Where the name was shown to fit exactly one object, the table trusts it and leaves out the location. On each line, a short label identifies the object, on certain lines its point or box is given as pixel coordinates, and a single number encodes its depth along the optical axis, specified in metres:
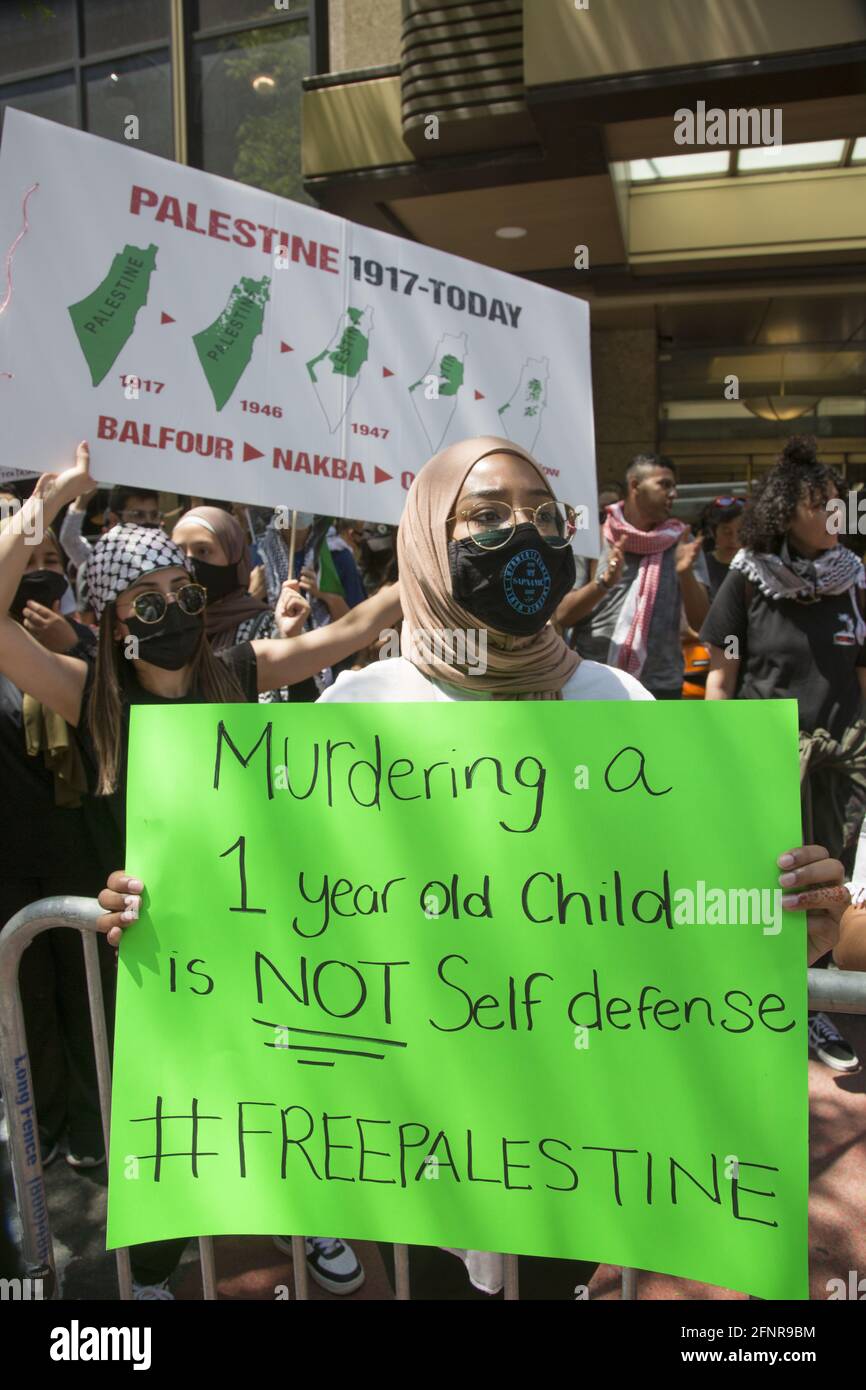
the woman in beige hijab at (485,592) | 1.85
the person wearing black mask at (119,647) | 2.41
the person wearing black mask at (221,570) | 3.57
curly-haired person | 3.72
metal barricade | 1.59
